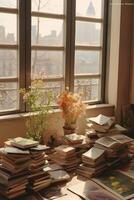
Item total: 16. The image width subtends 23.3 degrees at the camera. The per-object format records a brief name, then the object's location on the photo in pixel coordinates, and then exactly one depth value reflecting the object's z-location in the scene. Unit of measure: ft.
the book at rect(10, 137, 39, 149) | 6.97
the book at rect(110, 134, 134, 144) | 8.68
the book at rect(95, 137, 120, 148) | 8.41
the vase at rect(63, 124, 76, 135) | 9.52
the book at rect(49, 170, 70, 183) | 7.48
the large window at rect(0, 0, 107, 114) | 9.41
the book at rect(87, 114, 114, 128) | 9.11
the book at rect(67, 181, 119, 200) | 6.72
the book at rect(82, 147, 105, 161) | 7.99
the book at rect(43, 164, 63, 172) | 7.39
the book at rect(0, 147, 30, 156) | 6.75
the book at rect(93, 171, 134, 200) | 6.93
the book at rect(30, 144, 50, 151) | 7.07
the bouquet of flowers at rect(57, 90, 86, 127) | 9.33
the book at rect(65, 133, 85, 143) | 8.69
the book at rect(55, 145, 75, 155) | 8.23
